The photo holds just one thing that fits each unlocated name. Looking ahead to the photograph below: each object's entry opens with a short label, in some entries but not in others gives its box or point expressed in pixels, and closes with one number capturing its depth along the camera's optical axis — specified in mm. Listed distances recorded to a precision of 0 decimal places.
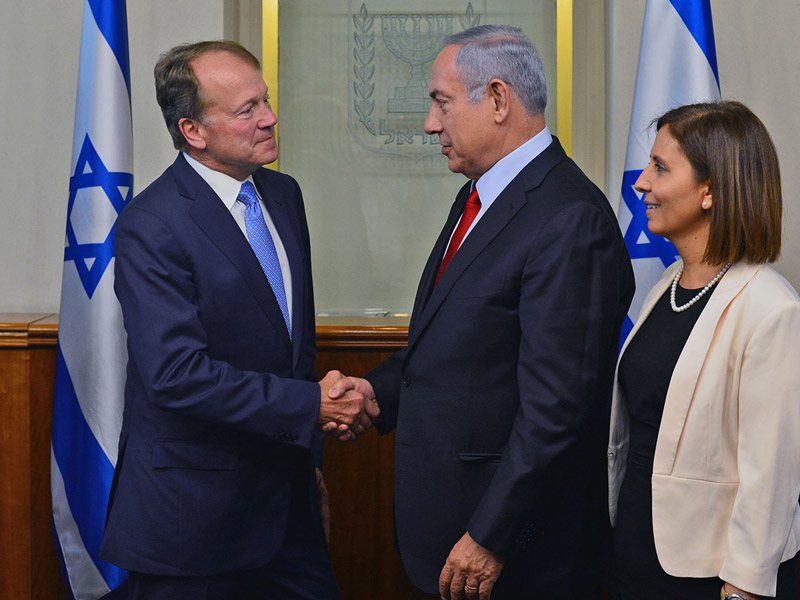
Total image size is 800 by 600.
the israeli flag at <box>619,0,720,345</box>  2736
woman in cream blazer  1622
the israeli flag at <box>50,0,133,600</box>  2750
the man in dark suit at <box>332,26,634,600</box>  1769
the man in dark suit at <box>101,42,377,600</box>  1972
